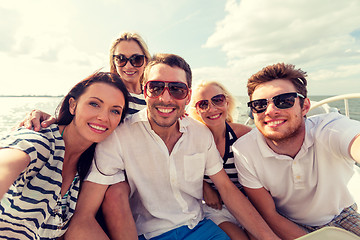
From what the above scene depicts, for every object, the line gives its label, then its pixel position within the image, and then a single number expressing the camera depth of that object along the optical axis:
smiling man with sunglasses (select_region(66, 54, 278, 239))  0.61
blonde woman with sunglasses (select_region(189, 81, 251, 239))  0.73
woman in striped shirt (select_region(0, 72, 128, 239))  0.46
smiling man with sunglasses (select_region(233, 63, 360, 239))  0.61
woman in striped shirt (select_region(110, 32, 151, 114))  1.05
